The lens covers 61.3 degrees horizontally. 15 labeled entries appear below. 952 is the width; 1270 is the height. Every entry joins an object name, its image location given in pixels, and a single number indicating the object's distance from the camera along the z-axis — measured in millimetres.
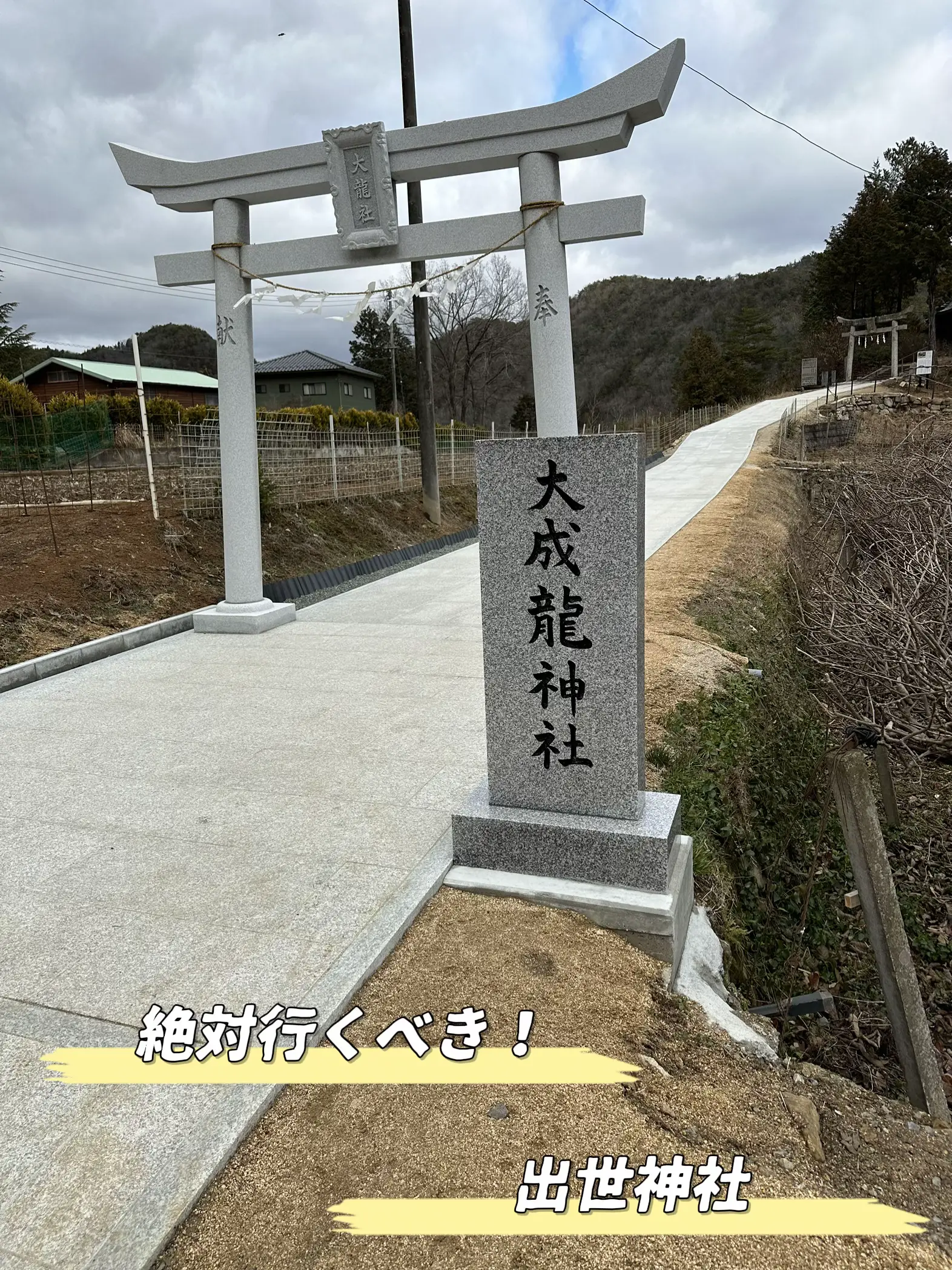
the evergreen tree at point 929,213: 36250
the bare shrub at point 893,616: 5984
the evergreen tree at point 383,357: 43719
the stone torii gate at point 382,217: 6305
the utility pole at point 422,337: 13844
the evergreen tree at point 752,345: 49156
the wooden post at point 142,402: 8844
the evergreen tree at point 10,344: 29516
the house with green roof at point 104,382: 29747
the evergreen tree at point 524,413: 41469
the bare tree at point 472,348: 38562
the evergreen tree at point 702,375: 46312
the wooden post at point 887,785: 3150
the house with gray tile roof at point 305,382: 36562
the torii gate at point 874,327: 33781
